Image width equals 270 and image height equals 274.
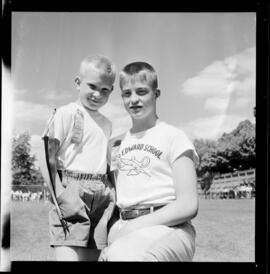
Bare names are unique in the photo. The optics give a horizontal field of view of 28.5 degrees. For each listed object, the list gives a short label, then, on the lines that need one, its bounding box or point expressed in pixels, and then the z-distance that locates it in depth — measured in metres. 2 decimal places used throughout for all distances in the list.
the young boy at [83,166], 3.78
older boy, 3.75
